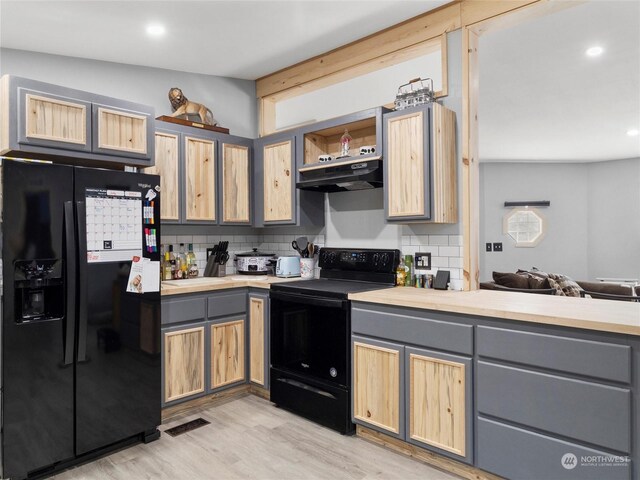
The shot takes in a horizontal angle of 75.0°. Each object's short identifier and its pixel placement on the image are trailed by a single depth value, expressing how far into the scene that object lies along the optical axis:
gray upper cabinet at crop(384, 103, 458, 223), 2.60
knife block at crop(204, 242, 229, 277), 3.61
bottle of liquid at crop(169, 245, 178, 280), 3.39
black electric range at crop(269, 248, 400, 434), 2.64
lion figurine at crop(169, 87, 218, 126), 3.43
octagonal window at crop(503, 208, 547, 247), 7.70
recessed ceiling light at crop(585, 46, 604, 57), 3.30
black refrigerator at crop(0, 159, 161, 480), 2.09
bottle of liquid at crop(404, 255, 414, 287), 2.97
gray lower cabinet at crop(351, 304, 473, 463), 2.13
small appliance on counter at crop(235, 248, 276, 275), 3.68
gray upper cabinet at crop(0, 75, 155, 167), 2.28
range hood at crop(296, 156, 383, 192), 2.84
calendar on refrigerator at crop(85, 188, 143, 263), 2.31
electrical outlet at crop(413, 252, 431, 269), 2.91
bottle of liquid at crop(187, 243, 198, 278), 3.51
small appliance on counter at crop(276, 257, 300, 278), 3.50
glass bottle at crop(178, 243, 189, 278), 3.45
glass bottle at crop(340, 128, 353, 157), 3.13
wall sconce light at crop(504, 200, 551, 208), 7.67
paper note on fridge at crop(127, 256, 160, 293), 2.47
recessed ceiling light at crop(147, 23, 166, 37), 2.75
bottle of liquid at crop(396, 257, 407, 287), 2.97
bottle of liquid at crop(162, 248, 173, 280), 3.34
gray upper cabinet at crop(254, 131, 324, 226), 3.41
